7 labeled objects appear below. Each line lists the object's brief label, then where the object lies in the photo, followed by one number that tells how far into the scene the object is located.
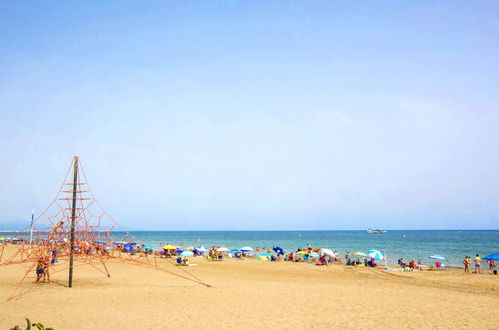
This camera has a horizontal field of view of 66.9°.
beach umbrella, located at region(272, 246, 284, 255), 37.09
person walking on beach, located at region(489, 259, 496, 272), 28.69
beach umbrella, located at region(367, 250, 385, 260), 29.36
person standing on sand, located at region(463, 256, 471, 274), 27.67
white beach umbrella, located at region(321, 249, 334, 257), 31.39
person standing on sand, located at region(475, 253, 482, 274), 27.31
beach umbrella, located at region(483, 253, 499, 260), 27.88
